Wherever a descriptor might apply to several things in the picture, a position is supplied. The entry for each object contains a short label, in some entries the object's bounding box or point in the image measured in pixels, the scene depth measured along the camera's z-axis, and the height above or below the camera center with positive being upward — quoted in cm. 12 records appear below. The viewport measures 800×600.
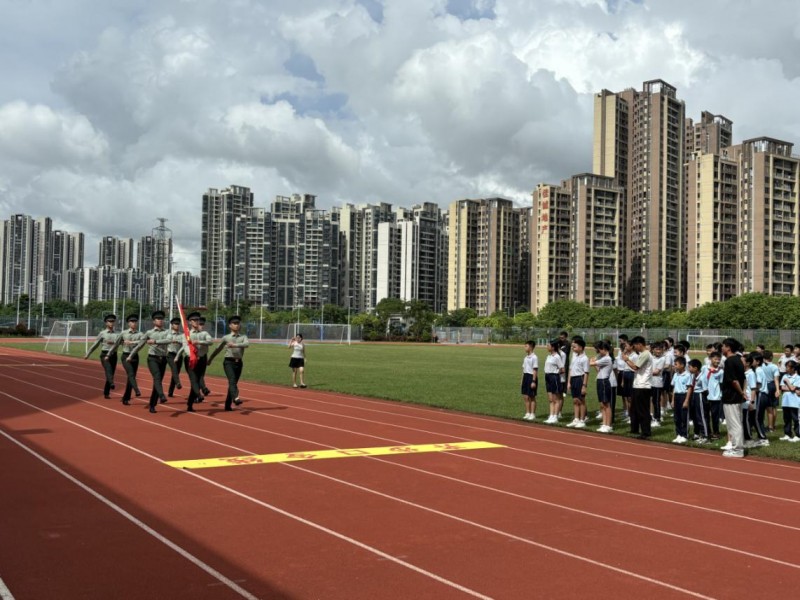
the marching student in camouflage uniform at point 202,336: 1467 -19
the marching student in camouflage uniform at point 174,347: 1513 -44
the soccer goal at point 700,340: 5918 -57
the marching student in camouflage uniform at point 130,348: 1532 -48
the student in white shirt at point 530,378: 1461 -96
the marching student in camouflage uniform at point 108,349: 1574 -52
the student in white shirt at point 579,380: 1359 -91
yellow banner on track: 918 -173
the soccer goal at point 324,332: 7662 -44
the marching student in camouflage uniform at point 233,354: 1428 -54
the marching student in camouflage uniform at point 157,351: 1406 -50
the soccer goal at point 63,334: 4818 -77
